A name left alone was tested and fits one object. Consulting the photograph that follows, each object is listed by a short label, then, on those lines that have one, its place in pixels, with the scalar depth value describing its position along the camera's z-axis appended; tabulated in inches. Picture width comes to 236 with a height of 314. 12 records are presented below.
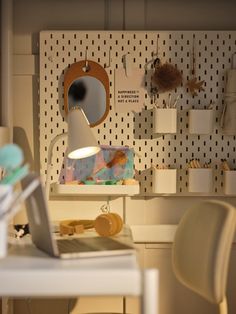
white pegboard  112.5
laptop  66.4
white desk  57.7
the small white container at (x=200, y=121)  109.7
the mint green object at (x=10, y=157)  61.9
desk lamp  92.8
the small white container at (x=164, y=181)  109.9
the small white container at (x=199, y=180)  110.2
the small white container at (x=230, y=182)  109.7
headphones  88.7
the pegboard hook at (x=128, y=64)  112.6
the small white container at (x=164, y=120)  109.0
